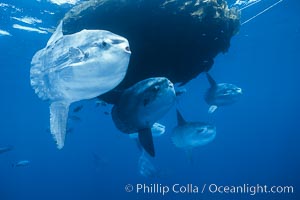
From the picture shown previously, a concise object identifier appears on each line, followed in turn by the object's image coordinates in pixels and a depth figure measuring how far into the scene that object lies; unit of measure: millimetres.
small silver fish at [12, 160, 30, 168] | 14525
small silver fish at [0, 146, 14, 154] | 12518
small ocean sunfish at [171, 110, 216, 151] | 6348
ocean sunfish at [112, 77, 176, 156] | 3426
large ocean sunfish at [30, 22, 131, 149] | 2127
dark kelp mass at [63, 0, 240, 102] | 6047
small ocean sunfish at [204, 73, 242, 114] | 7453
